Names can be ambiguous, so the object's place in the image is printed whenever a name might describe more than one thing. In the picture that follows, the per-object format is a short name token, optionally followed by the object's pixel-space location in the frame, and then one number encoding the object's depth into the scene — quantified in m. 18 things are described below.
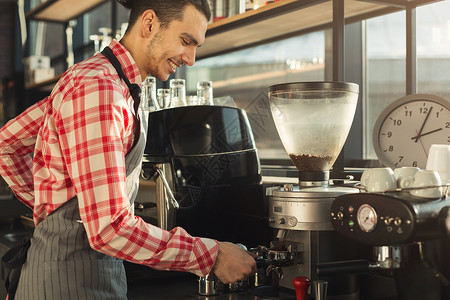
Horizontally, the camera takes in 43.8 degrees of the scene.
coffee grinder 1.17
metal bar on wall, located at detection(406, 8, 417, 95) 1.55
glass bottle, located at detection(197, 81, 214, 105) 1.86
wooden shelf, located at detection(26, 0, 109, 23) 3.64
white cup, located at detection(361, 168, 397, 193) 1.03
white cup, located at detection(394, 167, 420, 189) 1.04
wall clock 1.27
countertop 1.27
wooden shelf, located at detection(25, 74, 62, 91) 3.72
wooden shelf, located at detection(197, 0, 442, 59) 1.55
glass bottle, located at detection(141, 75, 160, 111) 1.92
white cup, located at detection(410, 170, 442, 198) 0.97
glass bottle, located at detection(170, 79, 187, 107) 1.88
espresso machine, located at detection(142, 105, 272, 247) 1.53
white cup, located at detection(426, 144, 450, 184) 1.08
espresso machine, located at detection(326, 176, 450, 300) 0.94
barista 1.00
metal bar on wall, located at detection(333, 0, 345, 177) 1.44
